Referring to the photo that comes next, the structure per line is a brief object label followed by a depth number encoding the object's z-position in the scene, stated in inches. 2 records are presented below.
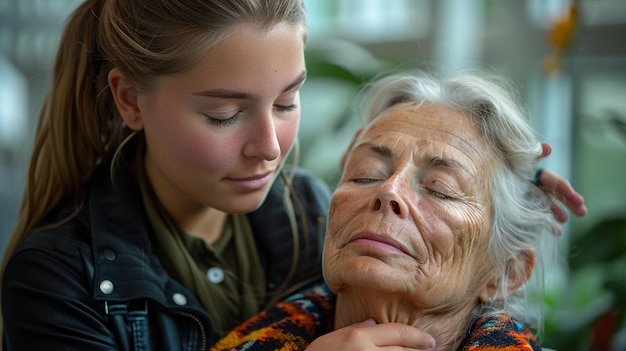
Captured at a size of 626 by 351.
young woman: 44.7
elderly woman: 43.0
